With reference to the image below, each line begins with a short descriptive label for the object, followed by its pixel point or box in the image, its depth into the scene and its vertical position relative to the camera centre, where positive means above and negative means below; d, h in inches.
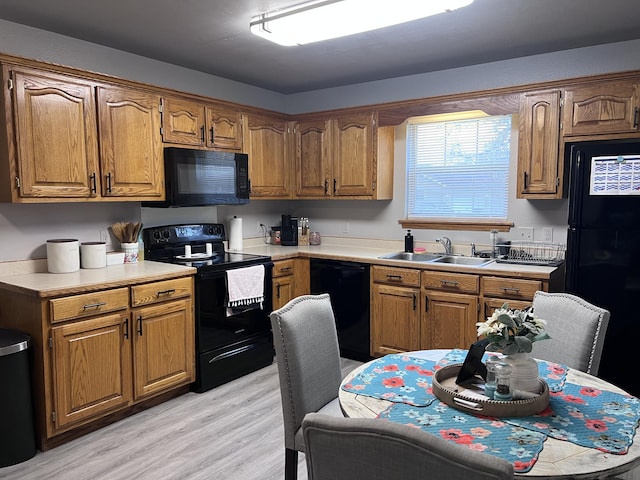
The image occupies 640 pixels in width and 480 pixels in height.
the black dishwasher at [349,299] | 155.0 -32.0
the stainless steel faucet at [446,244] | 160.7 -14.4
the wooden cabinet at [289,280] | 158.9 -26.8
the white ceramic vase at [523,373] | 60.9 -21.6
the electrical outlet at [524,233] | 148.7 -10.0
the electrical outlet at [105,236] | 137.4 -10.3
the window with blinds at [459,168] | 155.8 +10.9
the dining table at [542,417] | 47.2 -25.2
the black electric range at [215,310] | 134.3 -31.5
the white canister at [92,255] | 125.6 -14.3
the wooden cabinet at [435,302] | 130.6 -29.5
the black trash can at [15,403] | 98.3 -41.8
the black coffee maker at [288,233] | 184.5 -12.4
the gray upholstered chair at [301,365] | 76.1 -26.8
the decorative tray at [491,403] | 56.8 -24.2
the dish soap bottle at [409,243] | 167.5 -14.7
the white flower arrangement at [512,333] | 59.8 -16.4
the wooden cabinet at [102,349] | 103.0 -35.0
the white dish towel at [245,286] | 137.6 -25.0
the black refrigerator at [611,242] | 107.9 -9.4
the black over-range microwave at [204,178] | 138.6 +6.8
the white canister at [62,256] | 119.4 -13.9
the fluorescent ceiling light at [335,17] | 91.4 +37.6
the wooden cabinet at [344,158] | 167.6 +15.2
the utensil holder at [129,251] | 136.9 -14.4
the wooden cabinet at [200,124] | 139.3 +23.1
